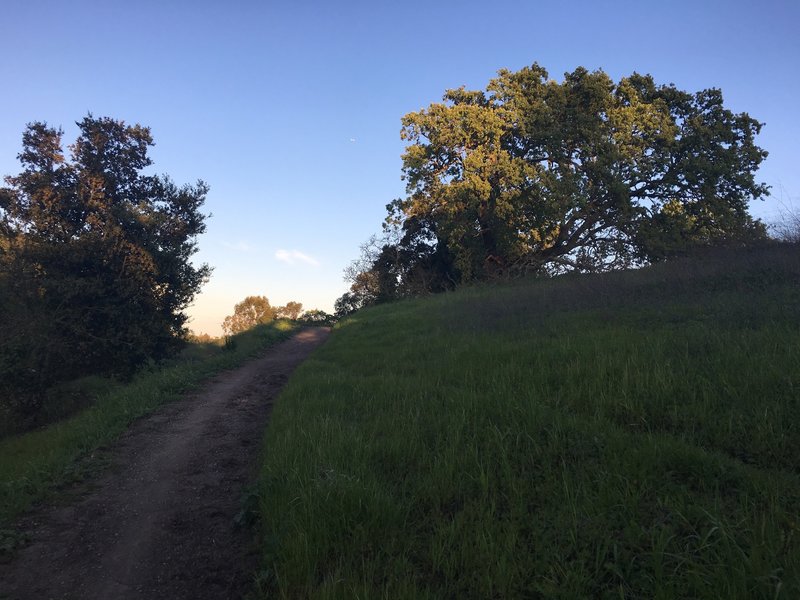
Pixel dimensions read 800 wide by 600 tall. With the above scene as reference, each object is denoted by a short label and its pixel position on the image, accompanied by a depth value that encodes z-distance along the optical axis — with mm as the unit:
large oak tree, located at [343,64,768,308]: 19797
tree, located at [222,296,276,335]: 70375
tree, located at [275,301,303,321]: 74294
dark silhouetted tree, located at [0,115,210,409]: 14906
